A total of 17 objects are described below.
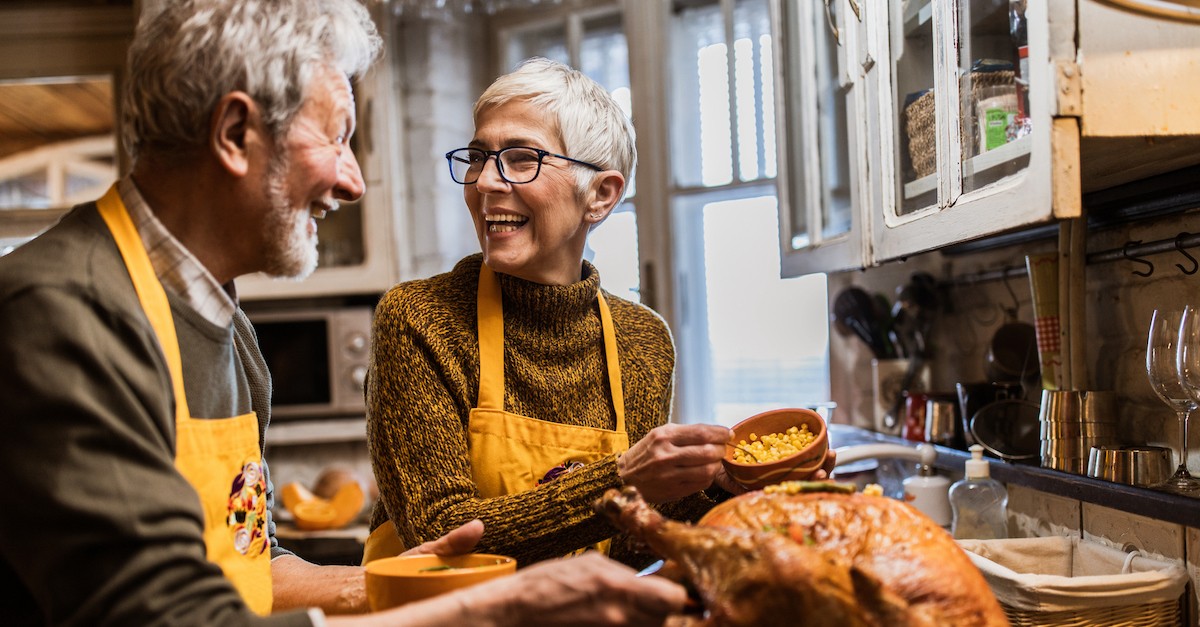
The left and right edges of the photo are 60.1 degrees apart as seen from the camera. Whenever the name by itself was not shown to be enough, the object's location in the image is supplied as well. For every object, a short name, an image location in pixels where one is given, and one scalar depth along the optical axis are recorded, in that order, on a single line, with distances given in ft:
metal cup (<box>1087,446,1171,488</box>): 4.91
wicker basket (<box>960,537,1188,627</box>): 4.11
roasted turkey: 2.75
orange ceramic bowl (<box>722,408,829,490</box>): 3.91
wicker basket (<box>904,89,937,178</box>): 5.38
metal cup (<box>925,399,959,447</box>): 7.23
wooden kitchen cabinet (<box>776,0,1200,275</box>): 3.86
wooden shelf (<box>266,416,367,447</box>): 11.29
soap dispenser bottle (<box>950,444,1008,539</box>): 6.14
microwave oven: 11.25
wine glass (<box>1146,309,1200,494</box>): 4.78
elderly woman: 4.72
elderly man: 2.77
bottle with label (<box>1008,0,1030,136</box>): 4.19
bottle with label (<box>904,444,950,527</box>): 6.57
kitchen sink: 6.95
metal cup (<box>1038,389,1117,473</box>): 5.60
